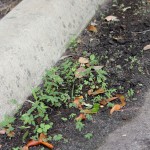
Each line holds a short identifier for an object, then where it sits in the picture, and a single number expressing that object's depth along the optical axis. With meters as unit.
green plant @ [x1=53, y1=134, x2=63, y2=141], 3.17
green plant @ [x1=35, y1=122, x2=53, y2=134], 3.23
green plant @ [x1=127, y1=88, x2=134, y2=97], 3.53
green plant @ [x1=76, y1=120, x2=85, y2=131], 3.26
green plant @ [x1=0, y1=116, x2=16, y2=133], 3.28
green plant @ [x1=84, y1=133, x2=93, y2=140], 3.16
